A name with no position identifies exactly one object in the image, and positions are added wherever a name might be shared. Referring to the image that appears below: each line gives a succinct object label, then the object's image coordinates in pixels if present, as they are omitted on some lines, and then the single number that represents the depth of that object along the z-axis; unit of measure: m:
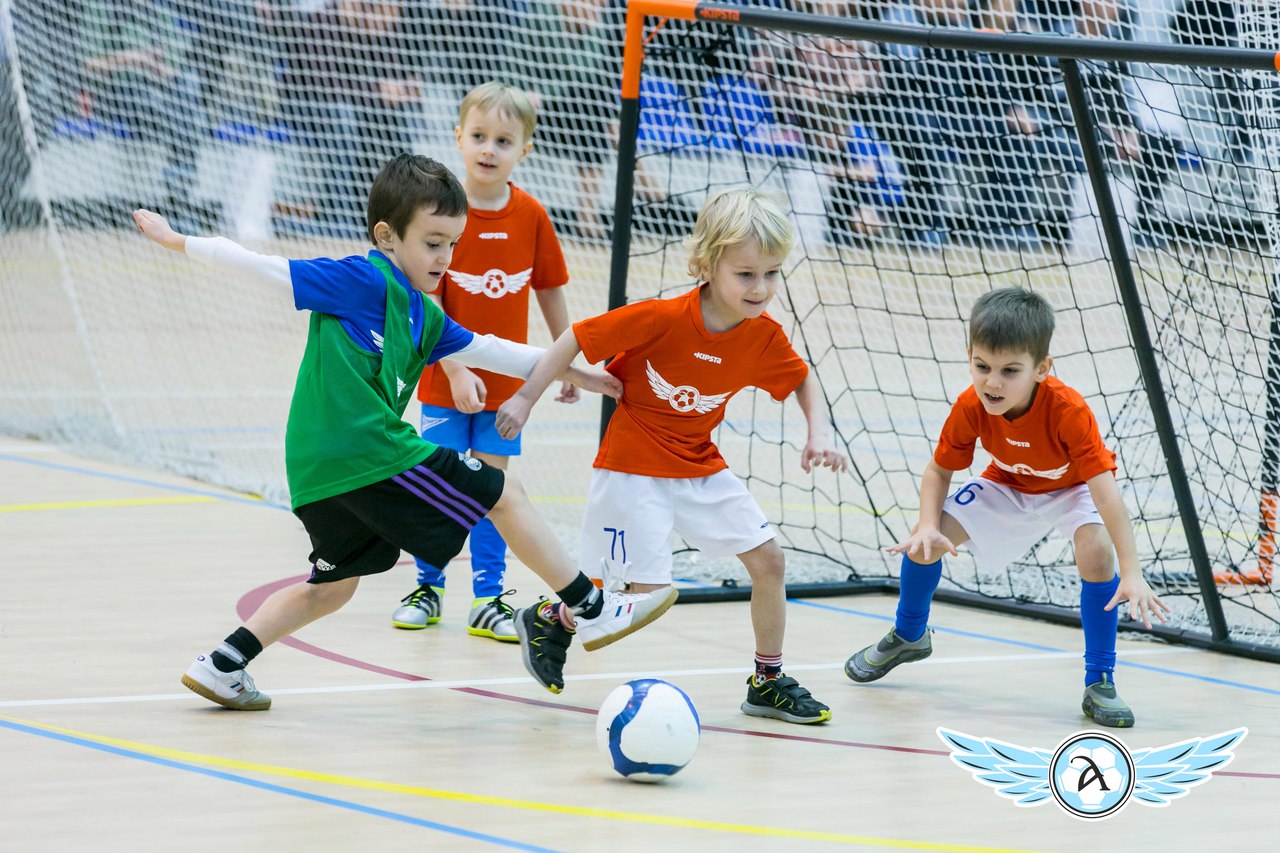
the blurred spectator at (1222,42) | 10.44
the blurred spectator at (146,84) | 17.25
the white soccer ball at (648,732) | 6.31
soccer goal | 9.27
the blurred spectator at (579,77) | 16.02
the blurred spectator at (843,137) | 13.23
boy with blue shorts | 9.04
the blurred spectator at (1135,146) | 10.97
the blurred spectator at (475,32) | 16.61
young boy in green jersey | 7.02
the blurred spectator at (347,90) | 17.72
